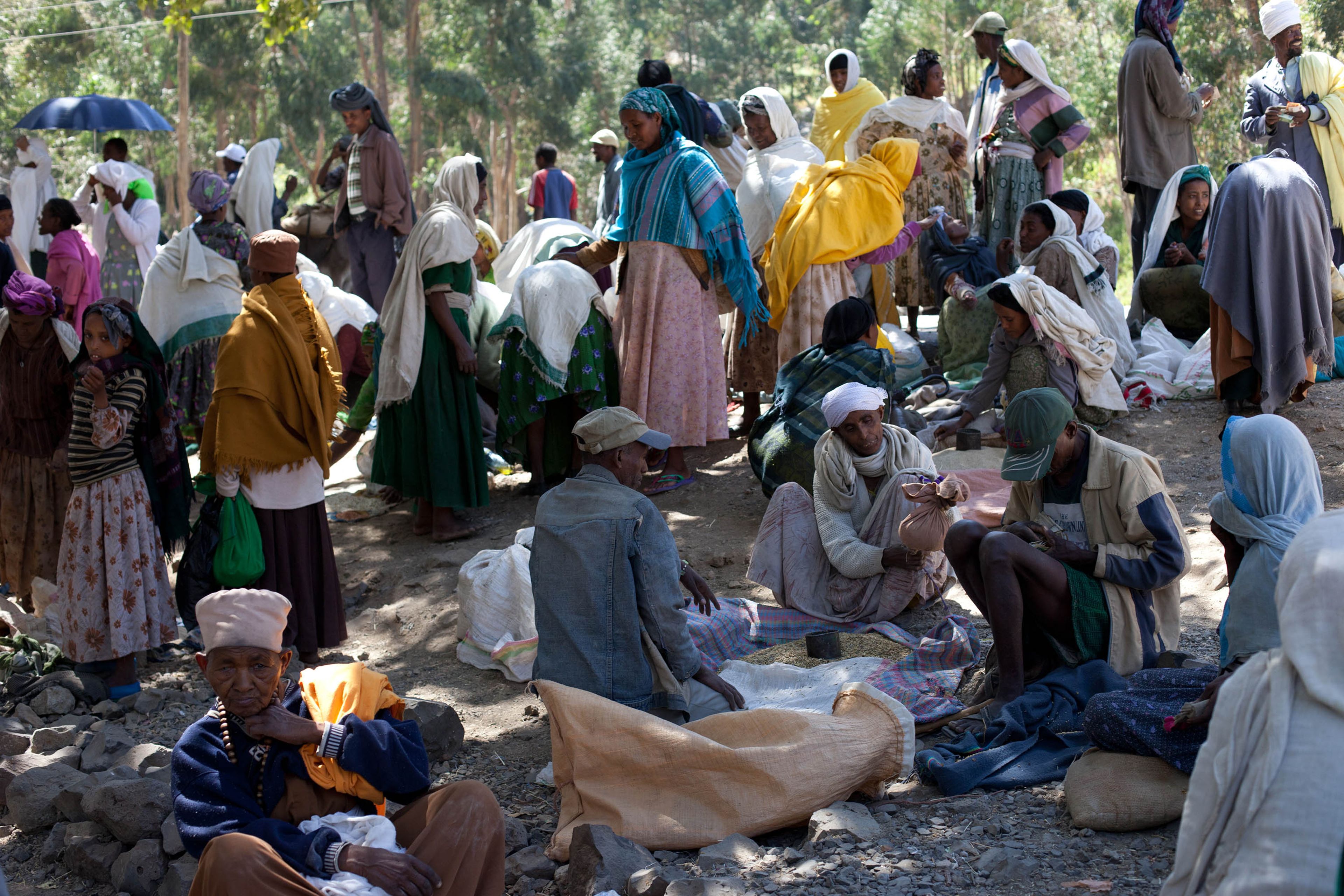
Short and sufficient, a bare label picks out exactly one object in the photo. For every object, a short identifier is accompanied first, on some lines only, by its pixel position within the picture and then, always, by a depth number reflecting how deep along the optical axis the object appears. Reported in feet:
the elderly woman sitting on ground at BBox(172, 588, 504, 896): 8.96
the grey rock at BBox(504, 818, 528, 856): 11.61
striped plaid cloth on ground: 14.07
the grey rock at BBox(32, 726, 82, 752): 14.79
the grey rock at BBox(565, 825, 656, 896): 10.18
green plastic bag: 15.83
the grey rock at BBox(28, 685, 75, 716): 15.83
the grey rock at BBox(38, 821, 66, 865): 12.91
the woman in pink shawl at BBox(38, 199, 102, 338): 26.43
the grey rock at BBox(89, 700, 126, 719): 15.84
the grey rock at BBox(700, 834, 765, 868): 10.68
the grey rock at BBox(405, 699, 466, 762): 13.89
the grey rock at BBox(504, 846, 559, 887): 10.98
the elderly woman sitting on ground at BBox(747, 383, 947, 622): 15.89
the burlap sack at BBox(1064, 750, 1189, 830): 10.21
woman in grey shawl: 21.12
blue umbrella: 38.32
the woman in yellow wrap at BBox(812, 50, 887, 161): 29.04
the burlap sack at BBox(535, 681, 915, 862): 11.14
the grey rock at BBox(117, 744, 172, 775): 13.92
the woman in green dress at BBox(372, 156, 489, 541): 20.21
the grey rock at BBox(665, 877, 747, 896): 9.76
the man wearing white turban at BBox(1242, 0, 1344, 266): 25.32
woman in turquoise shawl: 21.20
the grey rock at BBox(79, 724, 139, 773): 14.15
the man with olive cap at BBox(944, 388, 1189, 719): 12.67
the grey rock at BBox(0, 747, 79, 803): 13.98
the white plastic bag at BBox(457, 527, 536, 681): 16.81
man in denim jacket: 12.48
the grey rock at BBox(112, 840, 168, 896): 11.90
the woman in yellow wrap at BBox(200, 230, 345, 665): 15.69
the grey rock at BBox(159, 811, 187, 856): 12.04
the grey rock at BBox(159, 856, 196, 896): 11.51
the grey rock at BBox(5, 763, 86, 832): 13.43
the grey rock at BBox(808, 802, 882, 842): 10.71
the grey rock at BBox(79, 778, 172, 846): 12.38
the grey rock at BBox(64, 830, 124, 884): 12.29
